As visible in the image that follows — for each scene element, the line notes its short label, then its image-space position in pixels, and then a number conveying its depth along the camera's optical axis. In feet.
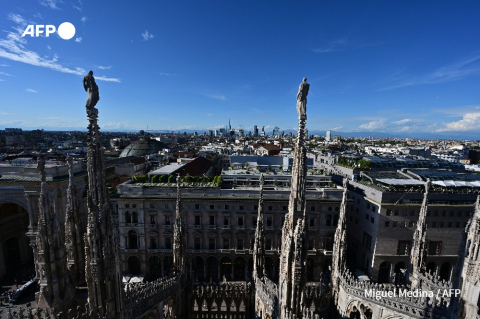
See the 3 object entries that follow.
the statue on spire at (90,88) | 37.35
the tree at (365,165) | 165.56
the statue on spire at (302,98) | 39.04
